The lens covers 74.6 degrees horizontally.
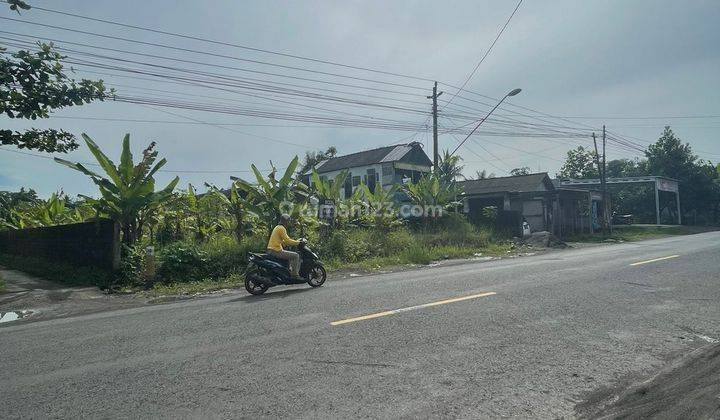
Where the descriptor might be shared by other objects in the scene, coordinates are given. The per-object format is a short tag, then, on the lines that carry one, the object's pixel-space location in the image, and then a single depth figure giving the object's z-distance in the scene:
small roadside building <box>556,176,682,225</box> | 42.81
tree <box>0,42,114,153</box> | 9.44
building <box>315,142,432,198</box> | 40.06
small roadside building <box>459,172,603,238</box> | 31.53
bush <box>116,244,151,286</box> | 12.40
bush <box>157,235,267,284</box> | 12.91
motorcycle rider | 10.44
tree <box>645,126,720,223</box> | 47.66
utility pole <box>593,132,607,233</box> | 33.41
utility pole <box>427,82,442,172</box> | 24.73
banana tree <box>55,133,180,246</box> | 12.95
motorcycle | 10.13
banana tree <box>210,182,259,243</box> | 15.99
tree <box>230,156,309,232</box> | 15.84
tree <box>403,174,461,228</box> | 22.95
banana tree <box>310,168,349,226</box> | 19.38
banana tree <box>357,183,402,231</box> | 20.92
